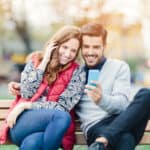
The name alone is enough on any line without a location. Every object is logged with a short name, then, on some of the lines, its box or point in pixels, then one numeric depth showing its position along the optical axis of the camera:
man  3.46
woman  3.53
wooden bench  3.86
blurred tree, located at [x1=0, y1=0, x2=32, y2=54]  10.59
